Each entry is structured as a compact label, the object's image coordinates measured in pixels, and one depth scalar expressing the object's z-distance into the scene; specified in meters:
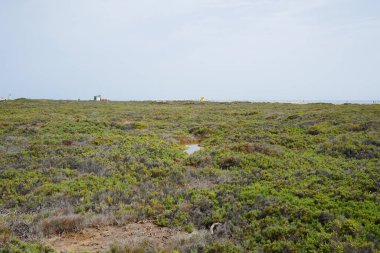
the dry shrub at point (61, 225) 9.28
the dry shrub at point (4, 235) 8.16
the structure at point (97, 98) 89.81
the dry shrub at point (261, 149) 18.27
